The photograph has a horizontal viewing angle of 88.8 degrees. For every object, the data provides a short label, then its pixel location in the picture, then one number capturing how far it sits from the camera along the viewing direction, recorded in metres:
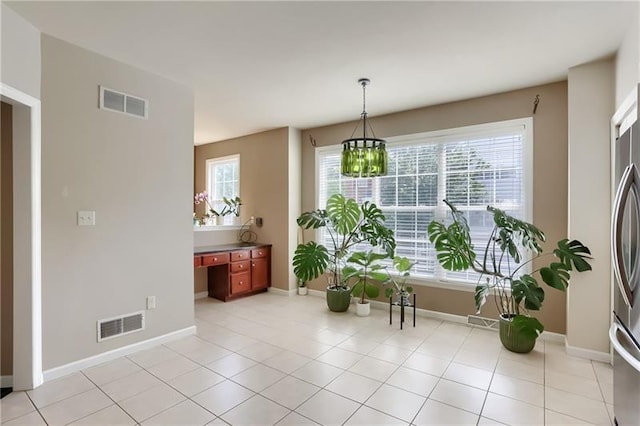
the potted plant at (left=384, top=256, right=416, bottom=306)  3.85
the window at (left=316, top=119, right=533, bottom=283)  3.59
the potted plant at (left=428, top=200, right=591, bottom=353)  2.88
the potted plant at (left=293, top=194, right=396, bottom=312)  4.12
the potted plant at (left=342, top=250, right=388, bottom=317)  4.19
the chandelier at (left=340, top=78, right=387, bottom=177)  3.09
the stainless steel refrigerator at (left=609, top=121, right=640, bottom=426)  1.55
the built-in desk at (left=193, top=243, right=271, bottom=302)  4.67
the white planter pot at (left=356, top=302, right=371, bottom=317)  4.18
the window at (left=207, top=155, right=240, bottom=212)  6.01
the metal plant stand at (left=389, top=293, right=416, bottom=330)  3.73
